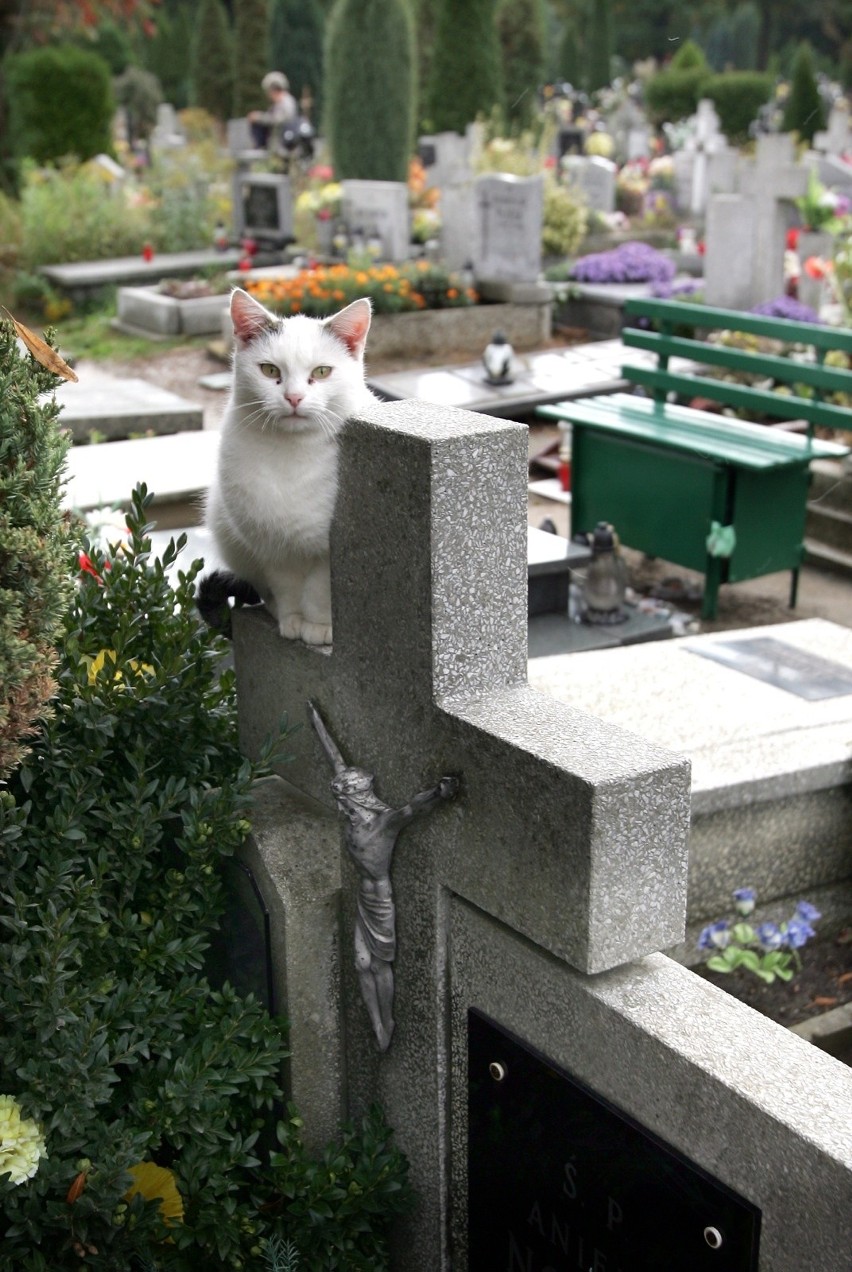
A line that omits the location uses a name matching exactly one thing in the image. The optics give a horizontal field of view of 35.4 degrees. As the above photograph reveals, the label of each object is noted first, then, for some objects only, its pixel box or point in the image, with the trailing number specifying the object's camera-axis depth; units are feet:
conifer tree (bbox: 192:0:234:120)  98.99
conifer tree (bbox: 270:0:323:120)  95.25
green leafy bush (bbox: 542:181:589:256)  48.57
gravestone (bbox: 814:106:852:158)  72.28
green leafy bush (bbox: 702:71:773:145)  101.71
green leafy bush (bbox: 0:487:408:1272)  7.27
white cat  8.04
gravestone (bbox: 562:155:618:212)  60.75
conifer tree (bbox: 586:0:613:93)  112.78
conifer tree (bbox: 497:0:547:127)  88.07
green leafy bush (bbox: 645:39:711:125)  103.71
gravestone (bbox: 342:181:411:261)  45.16
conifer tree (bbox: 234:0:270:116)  89.86
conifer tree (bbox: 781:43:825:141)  81.71
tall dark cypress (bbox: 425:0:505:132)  67.56
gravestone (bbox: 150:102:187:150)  73.82
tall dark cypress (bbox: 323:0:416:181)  54.13
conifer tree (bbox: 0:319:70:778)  6.56
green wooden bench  21.26
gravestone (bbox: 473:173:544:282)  40.37
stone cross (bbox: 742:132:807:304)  36.11
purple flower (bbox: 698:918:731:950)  11.49
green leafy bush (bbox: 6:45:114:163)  61.05
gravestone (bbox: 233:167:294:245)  51.70
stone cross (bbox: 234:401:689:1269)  6.53
